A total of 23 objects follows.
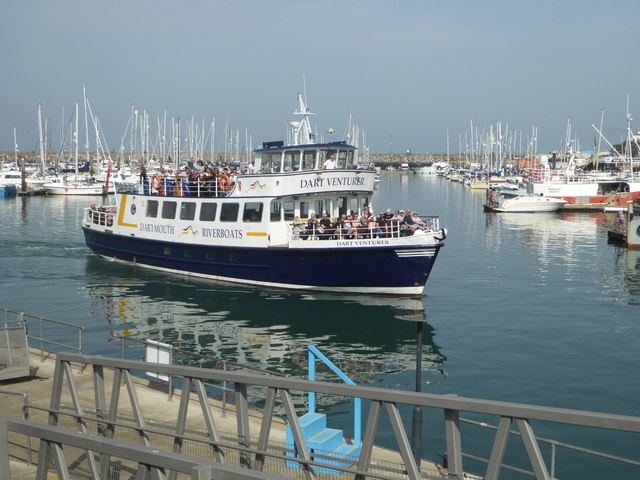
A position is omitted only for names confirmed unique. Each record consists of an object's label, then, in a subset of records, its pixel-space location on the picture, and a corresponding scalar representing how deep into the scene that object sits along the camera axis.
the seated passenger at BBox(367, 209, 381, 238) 26.17
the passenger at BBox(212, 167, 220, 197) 30.50
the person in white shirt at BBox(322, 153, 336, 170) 28.72
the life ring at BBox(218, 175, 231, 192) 30.66
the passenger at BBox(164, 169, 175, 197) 32.59
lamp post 10.83
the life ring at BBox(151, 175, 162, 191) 32.94
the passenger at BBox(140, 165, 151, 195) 33.94
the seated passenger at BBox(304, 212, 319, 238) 26.95
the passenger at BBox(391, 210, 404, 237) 26.13
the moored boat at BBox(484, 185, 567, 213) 73.81
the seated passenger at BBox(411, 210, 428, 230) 27.14
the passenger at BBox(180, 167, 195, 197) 31.47
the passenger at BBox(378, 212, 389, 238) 26.05
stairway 9.49
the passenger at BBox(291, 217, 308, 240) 27.47
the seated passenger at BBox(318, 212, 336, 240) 26.80
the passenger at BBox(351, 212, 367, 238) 26.53
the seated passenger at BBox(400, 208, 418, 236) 26.42
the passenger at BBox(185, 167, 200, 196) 31.45
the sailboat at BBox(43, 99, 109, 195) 95.62
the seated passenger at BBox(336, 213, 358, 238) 26.43
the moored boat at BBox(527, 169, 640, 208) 76.56
